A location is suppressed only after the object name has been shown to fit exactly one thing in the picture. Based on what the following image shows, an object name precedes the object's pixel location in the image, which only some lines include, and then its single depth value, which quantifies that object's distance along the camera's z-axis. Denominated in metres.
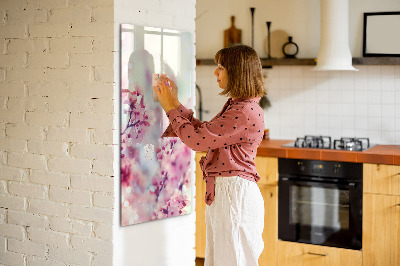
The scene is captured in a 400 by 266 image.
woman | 2.60
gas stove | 4.13
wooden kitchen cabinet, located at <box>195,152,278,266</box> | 4.20
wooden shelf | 4.29
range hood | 4.28
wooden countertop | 3.82
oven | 3.95
